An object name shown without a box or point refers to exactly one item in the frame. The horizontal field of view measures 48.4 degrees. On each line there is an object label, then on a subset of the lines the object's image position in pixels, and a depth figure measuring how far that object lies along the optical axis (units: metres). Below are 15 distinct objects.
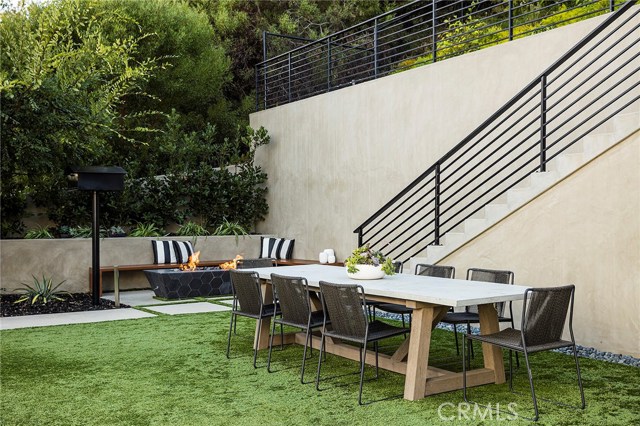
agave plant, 9.66
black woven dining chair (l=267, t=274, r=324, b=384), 5.54
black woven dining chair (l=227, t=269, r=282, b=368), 6.07
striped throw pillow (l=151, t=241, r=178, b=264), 11.86
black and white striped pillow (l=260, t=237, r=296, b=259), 12.97
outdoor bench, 10.91
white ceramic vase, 5.80
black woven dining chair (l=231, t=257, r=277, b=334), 7.80
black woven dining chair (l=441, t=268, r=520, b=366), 5.82
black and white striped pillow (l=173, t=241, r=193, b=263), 12.00
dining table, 4.80
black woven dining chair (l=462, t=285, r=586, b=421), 4.46
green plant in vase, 5.86
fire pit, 10.48
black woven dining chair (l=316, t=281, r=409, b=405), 4.89
